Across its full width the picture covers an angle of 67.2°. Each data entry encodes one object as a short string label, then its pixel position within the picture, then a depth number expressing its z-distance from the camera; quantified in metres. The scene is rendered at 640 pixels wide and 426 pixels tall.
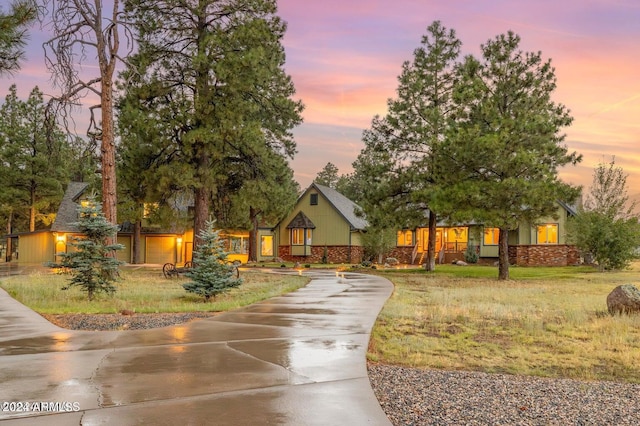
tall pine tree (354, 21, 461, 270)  26.69
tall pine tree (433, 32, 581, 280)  20.31
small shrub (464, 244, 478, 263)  35.59
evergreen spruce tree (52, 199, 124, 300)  11.94
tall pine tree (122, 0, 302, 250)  19.64
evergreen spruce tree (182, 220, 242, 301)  12.12
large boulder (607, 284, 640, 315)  11.43
